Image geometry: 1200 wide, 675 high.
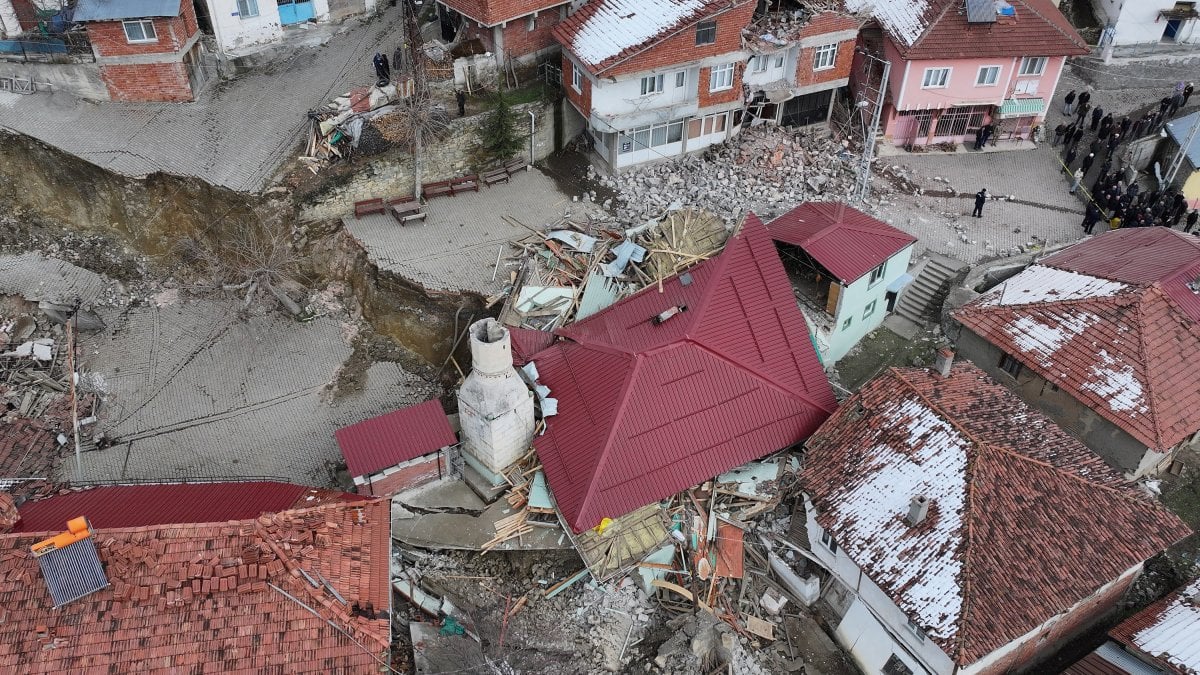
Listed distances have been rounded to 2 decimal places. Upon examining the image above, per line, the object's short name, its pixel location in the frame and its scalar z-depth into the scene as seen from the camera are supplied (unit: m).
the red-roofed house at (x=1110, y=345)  24.92
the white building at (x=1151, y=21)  41.56
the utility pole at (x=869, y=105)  33.75
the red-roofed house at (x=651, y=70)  30.72
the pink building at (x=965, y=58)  35.22
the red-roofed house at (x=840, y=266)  28.00
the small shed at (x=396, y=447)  23.27
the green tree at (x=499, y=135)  31.59
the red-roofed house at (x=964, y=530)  20.47
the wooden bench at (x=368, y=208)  30.52
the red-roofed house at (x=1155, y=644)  20.41
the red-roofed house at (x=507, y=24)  31.38
